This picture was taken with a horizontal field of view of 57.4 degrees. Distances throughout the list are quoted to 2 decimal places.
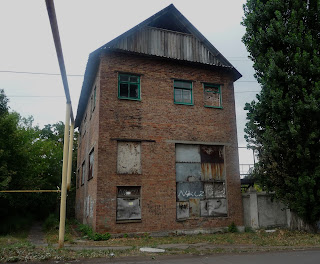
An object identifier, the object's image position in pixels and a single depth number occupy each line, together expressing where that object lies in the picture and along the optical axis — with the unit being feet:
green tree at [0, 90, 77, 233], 57.67
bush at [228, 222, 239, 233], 46.01
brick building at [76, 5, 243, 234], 42.60
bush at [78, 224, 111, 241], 38.62
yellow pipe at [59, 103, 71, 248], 28.07
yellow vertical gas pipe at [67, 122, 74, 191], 29.14
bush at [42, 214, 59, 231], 62.06
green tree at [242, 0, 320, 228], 40.22
